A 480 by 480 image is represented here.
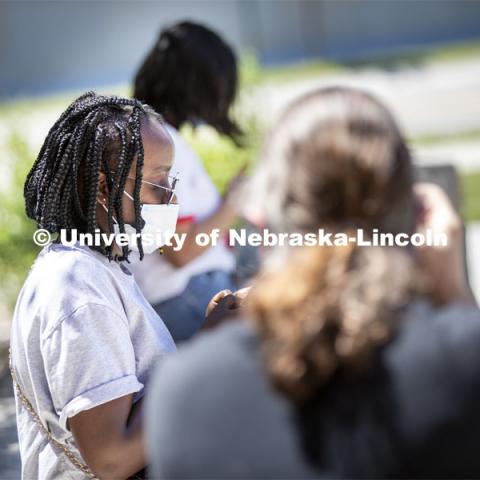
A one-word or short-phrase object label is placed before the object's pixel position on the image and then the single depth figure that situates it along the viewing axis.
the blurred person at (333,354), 2.94
